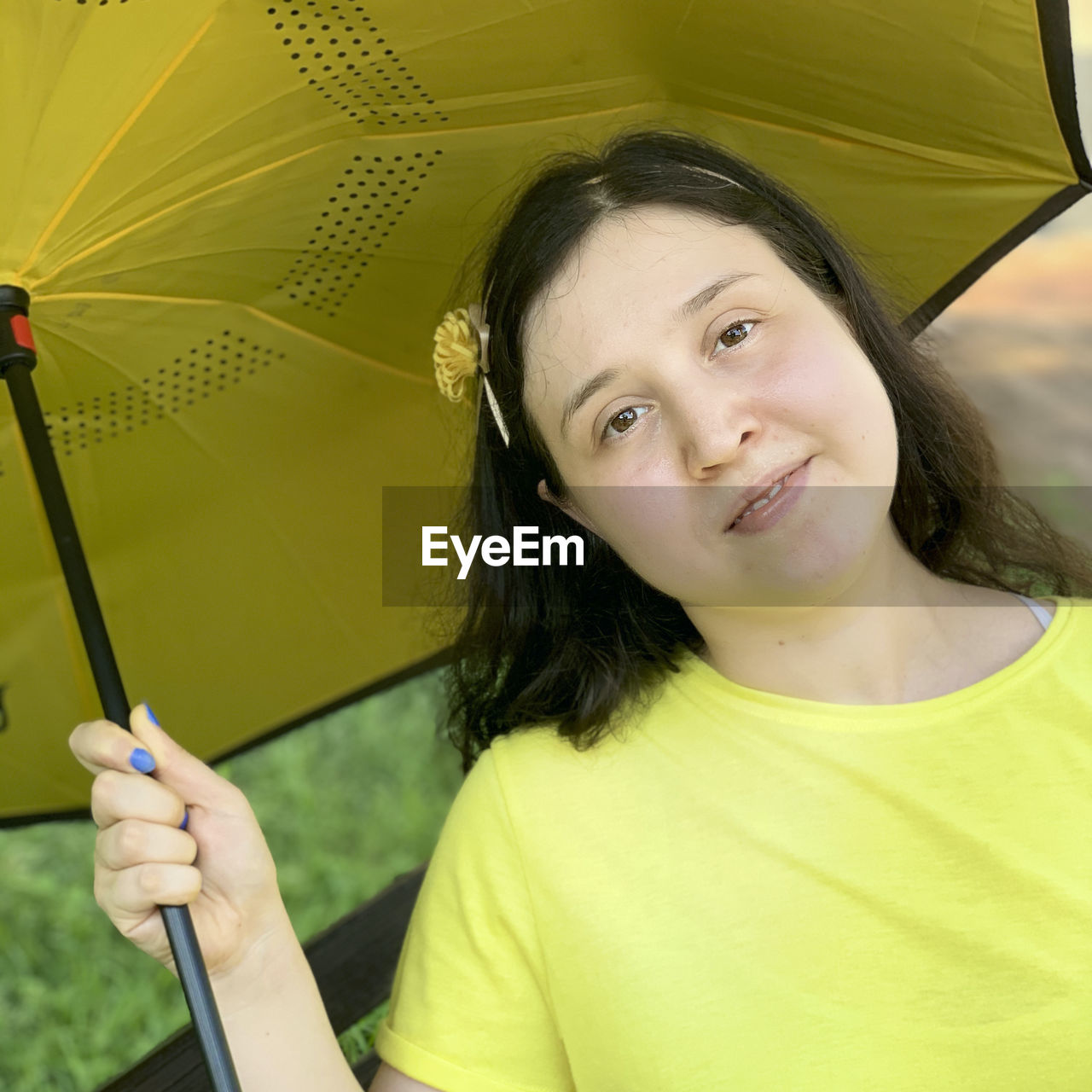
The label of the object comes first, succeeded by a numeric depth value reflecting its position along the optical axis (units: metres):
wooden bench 1.18
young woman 0.87
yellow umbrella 0.83
